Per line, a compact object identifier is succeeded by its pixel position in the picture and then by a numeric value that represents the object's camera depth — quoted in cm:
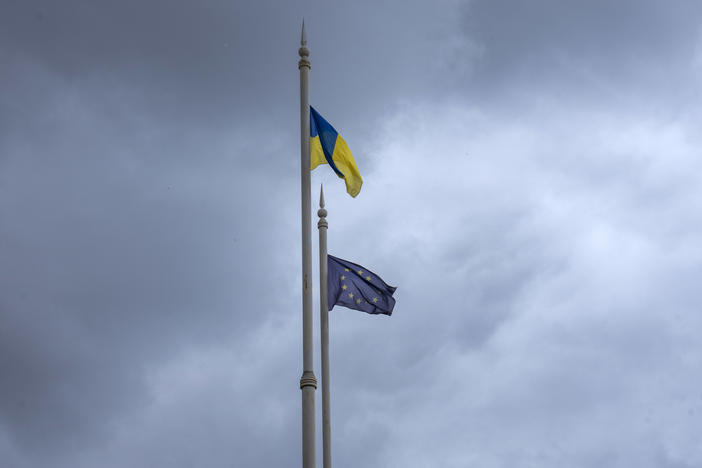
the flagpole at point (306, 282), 2039
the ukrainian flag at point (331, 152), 2614
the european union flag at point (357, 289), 2611
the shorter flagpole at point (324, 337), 2370
